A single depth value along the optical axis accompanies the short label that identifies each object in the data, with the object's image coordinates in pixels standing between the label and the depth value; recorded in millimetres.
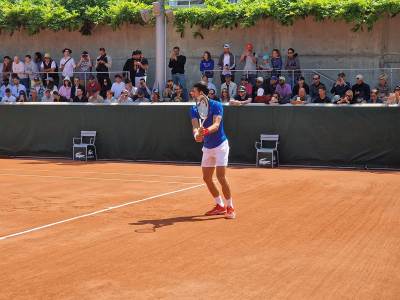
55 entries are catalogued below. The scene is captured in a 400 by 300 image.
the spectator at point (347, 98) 20166
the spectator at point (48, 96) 25266
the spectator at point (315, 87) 21450
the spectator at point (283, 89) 21875
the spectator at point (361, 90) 20859
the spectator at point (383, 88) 21031
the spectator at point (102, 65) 25541
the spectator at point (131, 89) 23828
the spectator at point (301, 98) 20703
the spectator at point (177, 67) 24281
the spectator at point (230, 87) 22828
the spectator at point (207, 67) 24078
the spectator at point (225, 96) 22177
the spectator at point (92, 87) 24938
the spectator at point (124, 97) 23017
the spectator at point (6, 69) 27031
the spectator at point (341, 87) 21203
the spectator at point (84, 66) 26234
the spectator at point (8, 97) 25156
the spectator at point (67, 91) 25297
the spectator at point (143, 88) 23719
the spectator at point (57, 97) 24672
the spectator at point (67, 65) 26250
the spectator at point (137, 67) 24875
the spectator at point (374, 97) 20297
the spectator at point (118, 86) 24297
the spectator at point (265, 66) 23266
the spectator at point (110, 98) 23469
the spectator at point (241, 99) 21234
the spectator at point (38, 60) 27430
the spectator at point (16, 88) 26000
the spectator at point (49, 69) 26506
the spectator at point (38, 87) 26123
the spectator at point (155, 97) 23000
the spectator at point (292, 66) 23016
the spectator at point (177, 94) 23016
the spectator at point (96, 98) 23658
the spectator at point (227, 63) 23734
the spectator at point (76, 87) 24933
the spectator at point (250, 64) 23578
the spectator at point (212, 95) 21562
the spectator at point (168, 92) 23391
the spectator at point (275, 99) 21172
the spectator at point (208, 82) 23094
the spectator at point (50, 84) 26061
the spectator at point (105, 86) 25297
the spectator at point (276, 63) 23078
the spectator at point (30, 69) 26942
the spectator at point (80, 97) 24391
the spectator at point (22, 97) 24906
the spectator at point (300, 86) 21453
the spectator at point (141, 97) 23500
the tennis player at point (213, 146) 11641
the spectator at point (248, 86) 22328
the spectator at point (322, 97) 20812
